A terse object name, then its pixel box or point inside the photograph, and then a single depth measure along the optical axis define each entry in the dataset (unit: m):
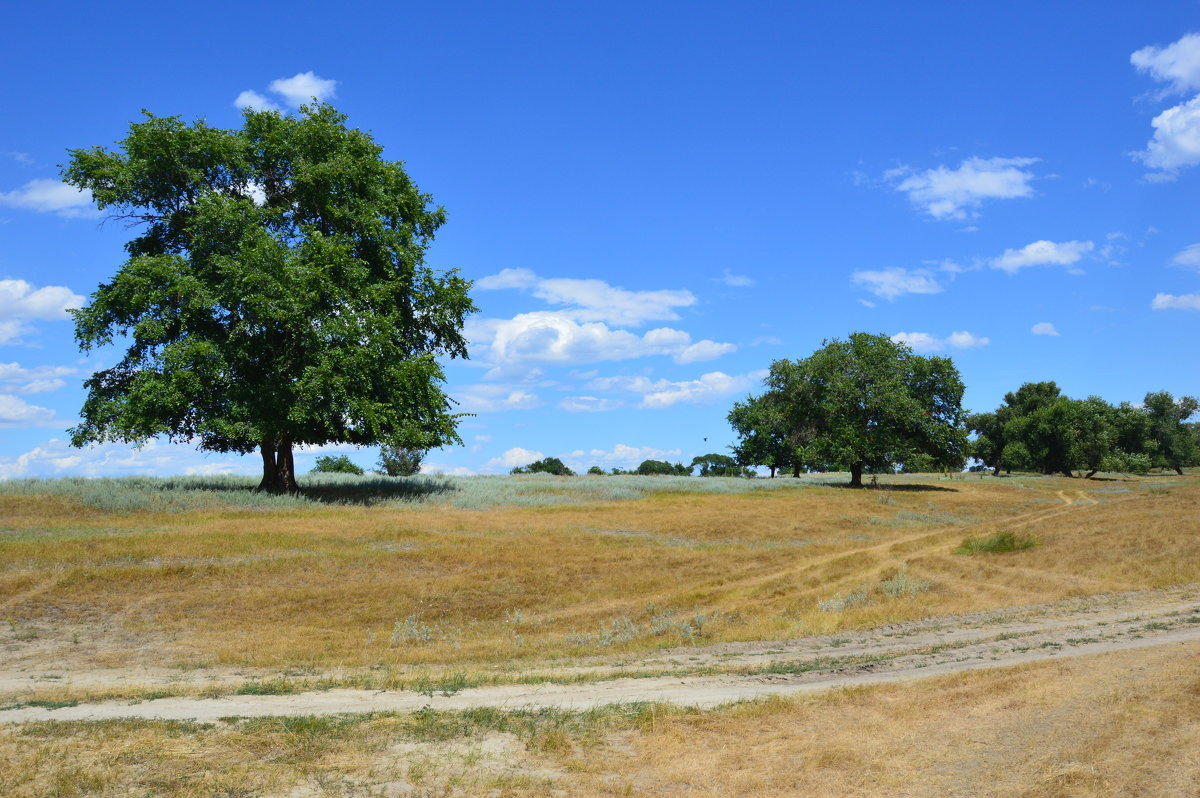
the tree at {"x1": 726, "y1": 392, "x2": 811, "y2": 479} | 84.06
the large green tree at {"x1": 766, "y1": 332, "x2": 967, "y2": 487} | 57.59
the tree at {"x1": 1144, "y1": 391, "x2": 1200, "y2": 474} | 99.56
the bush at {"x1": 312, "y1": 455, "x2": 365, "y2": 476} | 89.12
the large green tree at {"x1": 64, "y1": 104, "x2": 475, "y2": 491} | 32.44
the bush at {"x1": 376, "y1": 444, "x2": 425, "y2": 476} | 84.31
